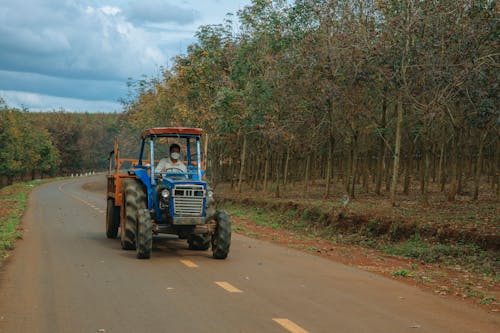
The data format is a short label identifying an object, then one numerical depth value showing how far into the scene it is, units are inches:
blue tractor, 527.2
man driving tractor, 580.7
